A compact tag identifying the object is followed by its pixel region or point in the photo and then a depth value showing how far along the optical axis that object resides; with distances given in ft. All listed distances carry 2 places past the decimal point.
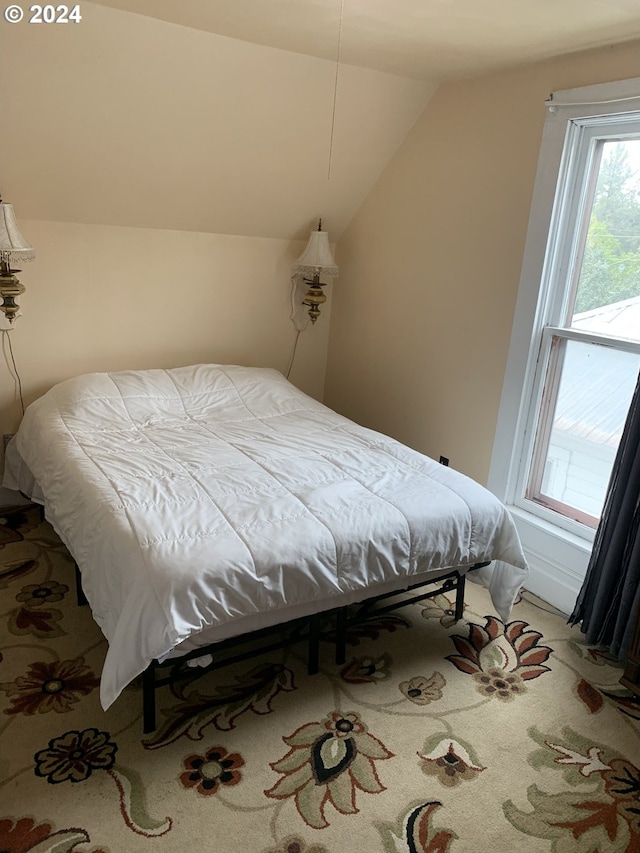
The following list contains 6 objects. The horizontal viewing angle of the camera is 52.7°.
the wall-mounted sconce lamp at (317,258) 11.67
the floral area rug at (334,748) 5.53
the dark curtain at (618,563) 7.66
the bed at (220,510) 6.05
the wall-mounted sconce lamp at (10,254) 8.99
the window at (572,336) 8.23
